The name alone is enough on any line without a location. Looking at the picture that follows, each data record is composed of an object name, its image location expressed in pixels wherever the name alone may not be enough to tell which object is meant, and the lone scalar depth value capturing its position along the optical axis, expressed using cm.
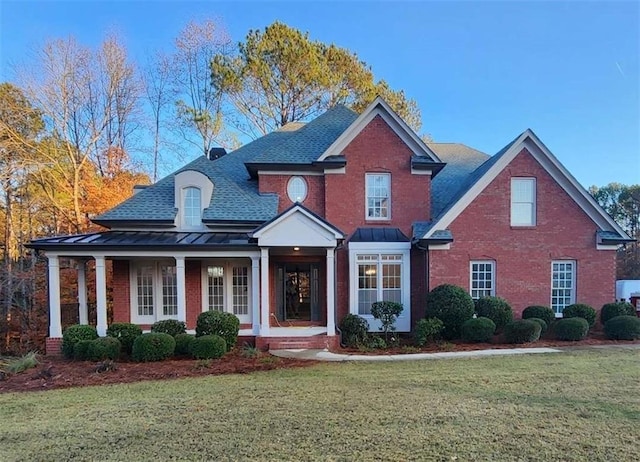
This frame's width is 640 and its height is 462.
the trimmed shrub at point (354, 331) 1218
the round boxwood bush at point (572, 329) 1198
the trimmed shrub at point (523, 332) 1172
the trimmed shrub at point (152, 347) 1009
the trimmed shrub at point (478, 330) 1177
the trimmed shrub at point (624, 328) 1210
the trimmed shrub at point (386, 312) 1262
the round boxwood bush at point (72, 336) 1062
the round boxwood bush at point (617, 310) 1325
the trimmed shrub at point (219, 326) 1100
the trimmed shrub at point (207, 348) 1019
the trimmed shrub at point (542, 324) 1221
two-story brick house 1374
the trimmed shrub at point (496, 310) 1246
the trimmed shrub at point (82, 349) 1027
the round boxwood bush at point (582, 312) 1309
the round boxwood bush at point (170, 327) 1124
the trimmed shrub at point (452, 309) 1228
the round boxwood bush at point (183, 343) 1050
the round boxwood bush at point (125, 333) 1077
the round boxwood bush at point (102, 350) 1011
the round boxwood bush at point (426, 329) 1182
